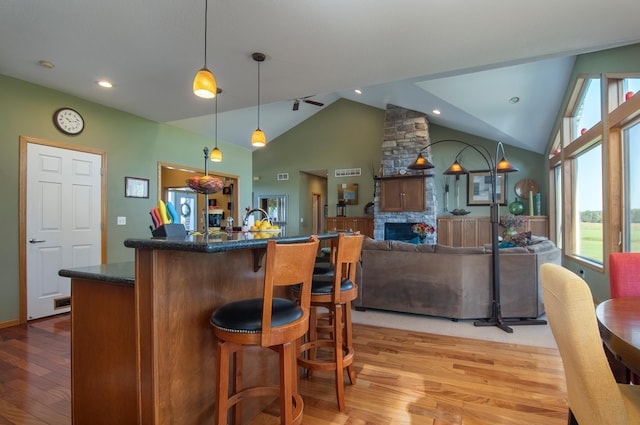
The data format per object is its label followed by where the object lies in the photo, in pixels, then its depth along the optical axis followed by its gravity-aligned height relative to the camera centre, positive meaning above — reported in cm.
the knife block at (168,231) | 160 -9
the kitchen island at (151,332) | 126 -52
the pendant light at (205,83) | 211 +87
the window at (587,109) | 413 +147
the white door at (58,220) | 346 -8
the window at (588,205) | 418 +8
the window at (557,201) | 611 +19
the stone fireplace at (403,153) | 732 +140
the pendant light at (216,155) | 451 +82
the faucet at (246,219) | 244 -5
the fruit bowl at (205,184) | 197 +18
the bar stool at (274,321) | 124 -45
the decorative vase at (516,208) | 698 +7
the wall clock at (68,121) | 367 +110
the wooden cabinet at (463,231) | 688 -43
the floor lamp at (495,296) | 325 -88
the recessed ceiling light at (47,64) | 298 +142
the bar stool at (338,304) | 186 -58
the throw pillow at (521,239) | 385 -34
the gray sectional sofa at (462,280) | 336 -74
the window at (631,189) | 330 +23
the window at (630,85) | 321 +133
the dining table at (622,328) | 90 -39
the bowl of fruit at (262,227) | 233 -11
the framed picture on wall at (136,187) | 441 +37
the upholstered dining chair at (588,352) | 81 -37
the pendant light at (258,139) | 366 +86
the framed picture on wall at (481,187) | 730 +56
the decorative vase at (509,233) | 406 -28
